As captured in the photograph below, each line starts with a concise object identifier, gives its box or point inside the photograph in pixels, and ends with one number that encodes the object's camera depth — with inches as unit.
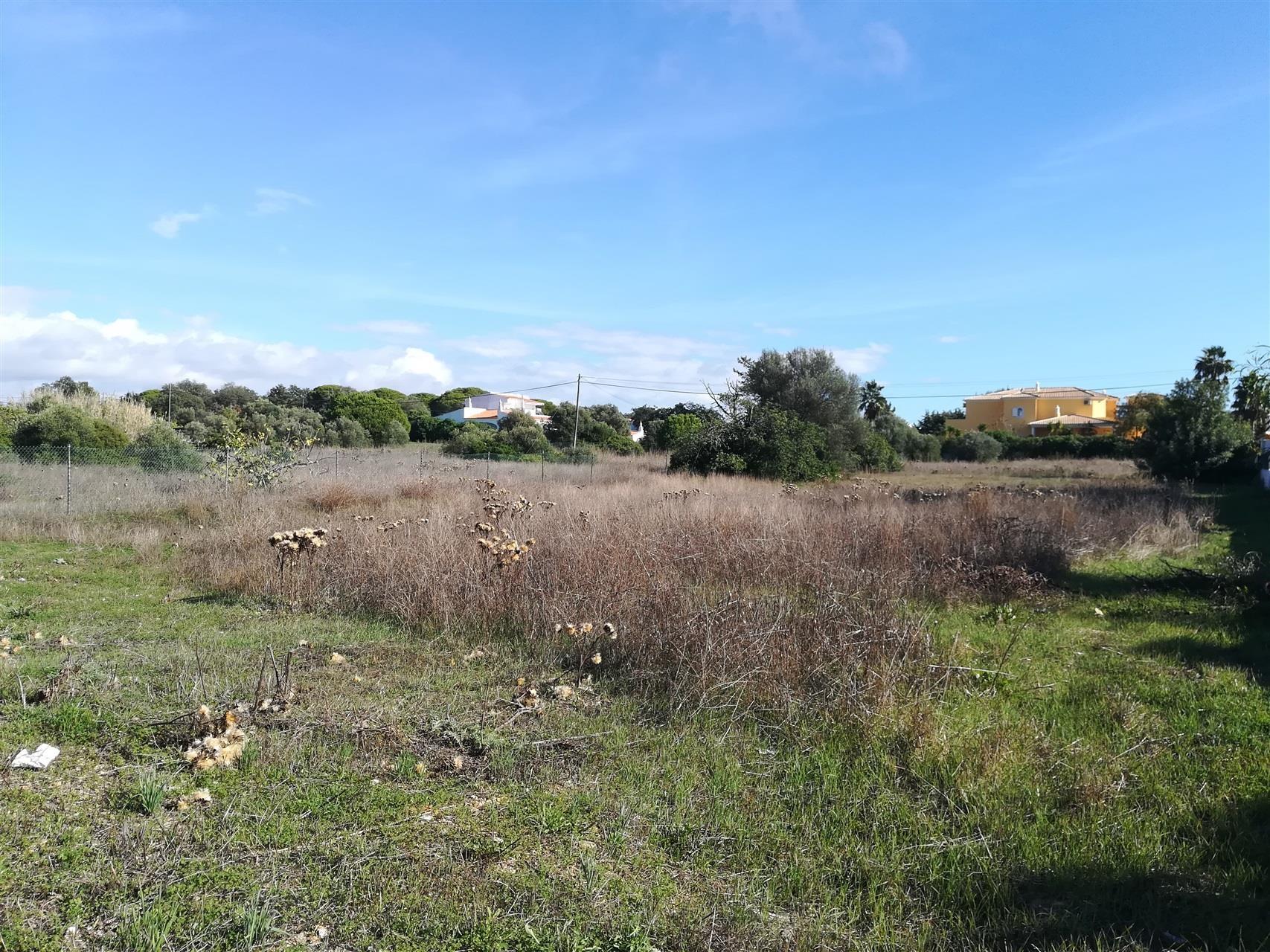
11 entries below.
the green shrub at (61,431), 829.2
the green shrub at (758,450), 942.4
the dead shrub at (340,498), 565.5
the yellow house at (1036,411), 2464.3
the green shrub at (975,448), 1839.3
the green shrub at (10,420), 860.0
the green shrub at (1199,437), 1098.1
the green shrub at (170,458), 680.4
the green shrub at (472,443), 1293.1
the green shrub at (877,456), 1310.3
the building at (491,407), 2561.5
